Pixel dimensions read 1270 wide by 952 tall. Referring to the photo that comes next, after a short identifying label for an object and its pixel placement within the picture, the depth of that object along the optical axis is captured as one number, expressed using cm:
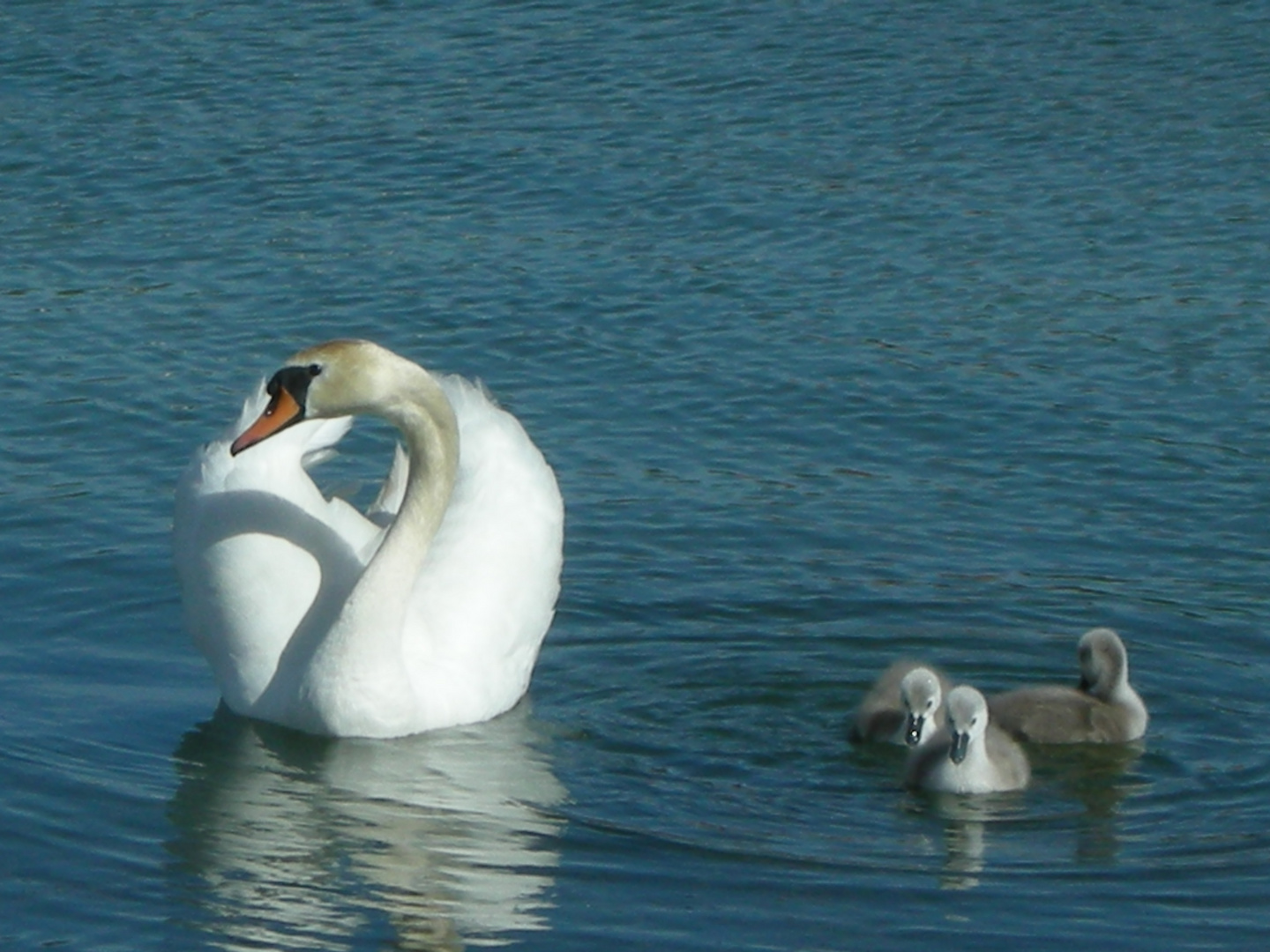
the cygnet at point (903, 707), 1636
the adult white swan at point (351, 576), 1698
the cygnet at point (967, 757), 1605
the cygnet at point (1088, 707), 1712
